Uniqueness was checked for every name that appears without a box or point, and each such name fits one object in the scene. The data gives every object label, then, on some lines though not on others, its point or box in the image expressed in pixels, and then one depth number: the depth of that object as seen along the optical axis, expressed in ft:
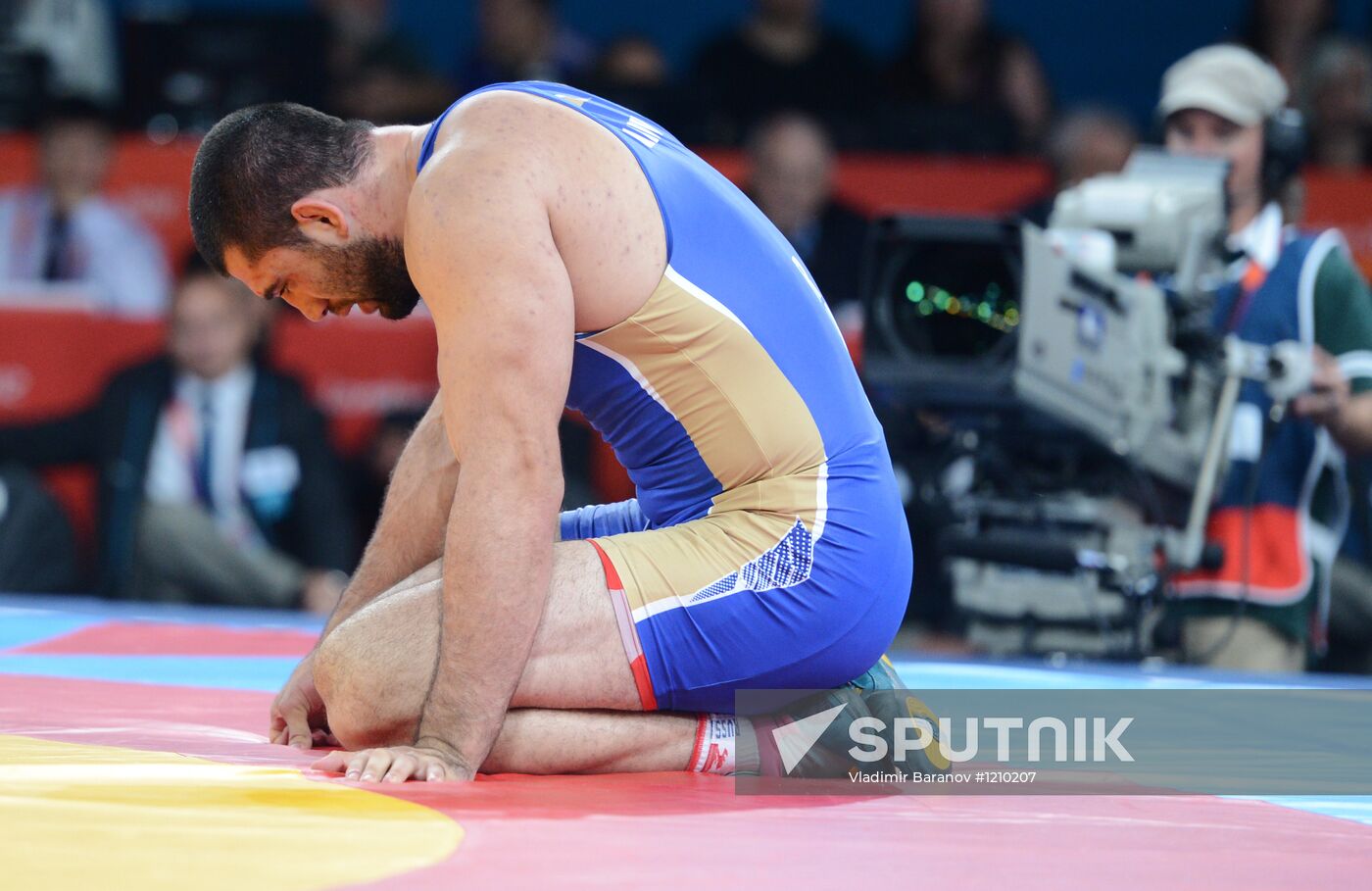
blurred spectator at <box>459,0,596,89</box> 48.96
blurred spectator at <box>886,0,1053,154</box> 48.44
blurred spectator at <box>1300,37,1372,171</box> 43.96
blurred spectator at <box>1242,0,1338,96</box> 47.01
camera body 26.16
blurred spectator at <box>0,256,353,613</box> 36.17
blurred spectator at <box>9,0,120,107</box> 46.98
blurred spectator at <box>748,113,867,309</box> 40.52
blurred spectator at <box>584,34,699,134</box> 43.86
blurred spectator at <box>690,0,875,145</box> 47.16
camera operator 28.96
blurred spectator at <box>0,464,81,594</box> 36.45
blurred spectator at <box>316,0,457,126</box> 44.60
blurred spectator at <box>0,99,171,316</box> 40.73
